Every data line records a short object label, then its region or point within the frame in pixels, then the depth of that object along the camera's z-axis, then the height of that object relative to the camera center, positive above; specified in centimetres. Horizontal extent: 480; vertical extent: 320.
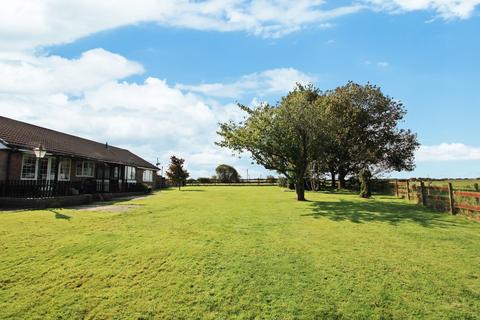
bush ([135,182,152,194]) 3037 +11
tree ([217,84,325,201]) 2169 +373
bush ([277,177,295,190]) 4099 +64
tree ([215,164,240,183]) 6712 +315
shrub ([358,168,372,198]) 2542 +29
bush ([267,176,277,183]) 6268 +184
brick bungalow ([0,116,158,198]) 1644 +186
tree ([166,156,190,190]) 4625 +295
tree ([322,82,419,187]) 3625 +658
